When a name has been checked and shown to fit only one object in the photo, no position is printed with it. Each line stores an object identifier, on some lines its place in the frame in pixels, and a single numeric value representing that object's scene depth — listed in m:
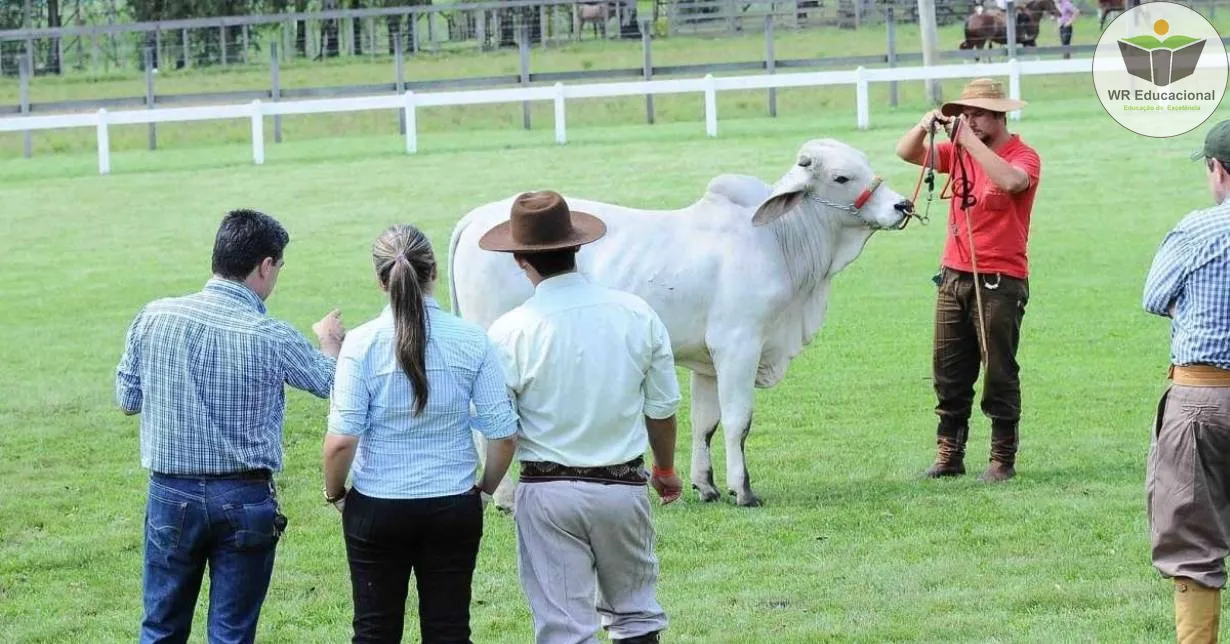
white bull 18.06
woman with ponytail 10.47
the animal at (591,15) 91.75
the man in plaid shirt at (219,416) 10.93
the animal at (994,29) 74.87
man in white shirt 10.84
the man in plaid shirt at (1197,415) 11.42
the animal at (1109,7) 83.31
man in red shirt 18.34
